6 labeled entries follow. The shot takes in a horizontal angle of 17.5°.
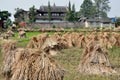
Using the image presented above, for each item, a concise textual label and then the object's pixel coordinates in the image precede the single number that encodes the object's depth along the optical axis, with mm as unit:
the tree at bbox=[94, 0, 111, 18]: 146000
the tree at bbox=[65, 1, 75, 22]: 105500
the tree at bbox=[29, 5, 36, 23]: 104688
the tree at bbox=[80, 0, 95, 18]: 144875
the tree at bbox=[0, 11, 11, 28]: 86250
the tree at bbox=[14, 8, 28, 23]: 112625
